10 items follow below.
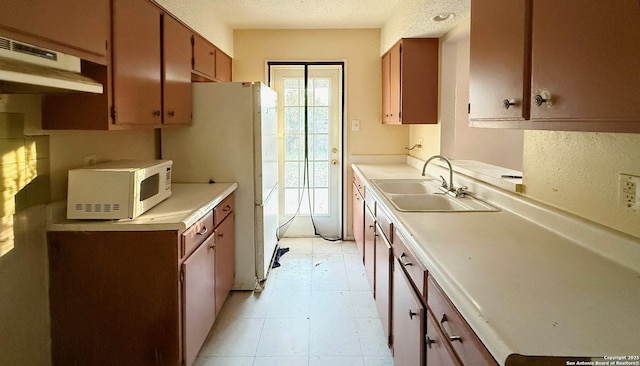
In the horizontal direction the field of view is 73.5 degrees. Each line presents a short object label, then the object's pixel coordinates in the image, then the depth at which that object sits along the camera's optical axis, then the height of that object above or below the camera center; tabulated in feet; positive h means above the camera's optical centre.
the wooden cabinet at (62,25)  4.27 +1.51
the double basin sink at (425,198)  7.48 -0.82
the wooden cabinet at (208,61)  10.91 +2.67
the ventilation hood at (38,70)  3.93 +0.89
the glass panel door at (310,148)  15.35 +0.30
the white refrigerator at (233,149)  10.52 +0.18
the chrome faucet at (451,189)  8.26 -0.65
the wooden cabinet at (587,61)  3.03 +0.78
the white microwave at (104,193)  6.33 -0.54
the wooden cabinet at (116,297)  6.36 -2.11
